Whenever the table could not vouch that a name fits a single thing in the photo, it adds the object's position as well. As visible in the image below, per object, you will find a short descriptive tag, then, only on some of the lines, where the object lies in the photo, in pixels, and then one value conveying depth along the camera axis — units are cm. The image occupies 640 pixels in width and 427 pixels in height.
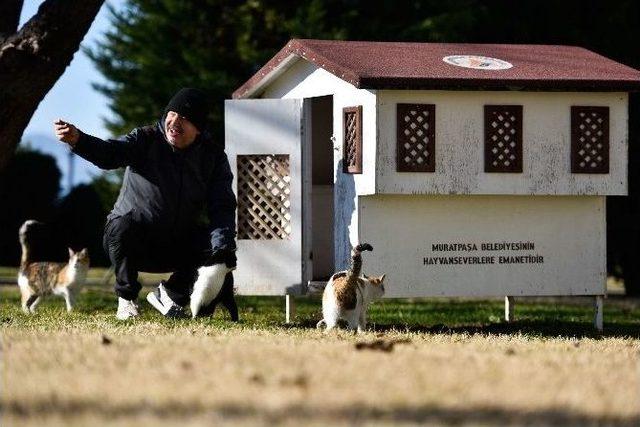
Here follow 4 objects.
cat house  1065
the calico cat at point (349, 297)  945
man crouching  995
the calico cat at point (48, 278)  1296
